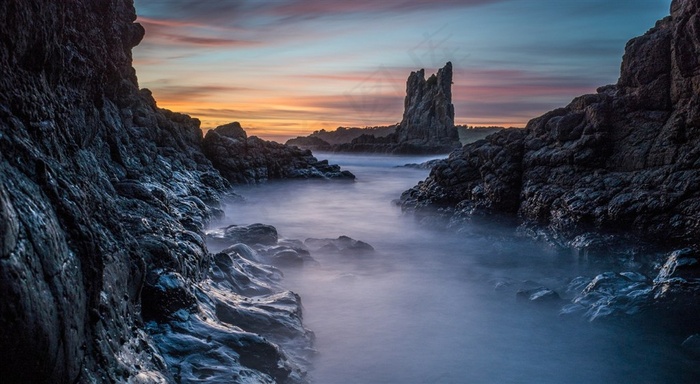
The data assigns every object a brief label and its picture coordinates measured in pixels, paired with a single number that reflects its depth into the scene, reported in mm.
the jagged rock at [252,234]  16984
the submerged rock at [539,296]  12328
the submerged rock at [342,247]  17797
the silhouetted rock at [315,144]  156750
